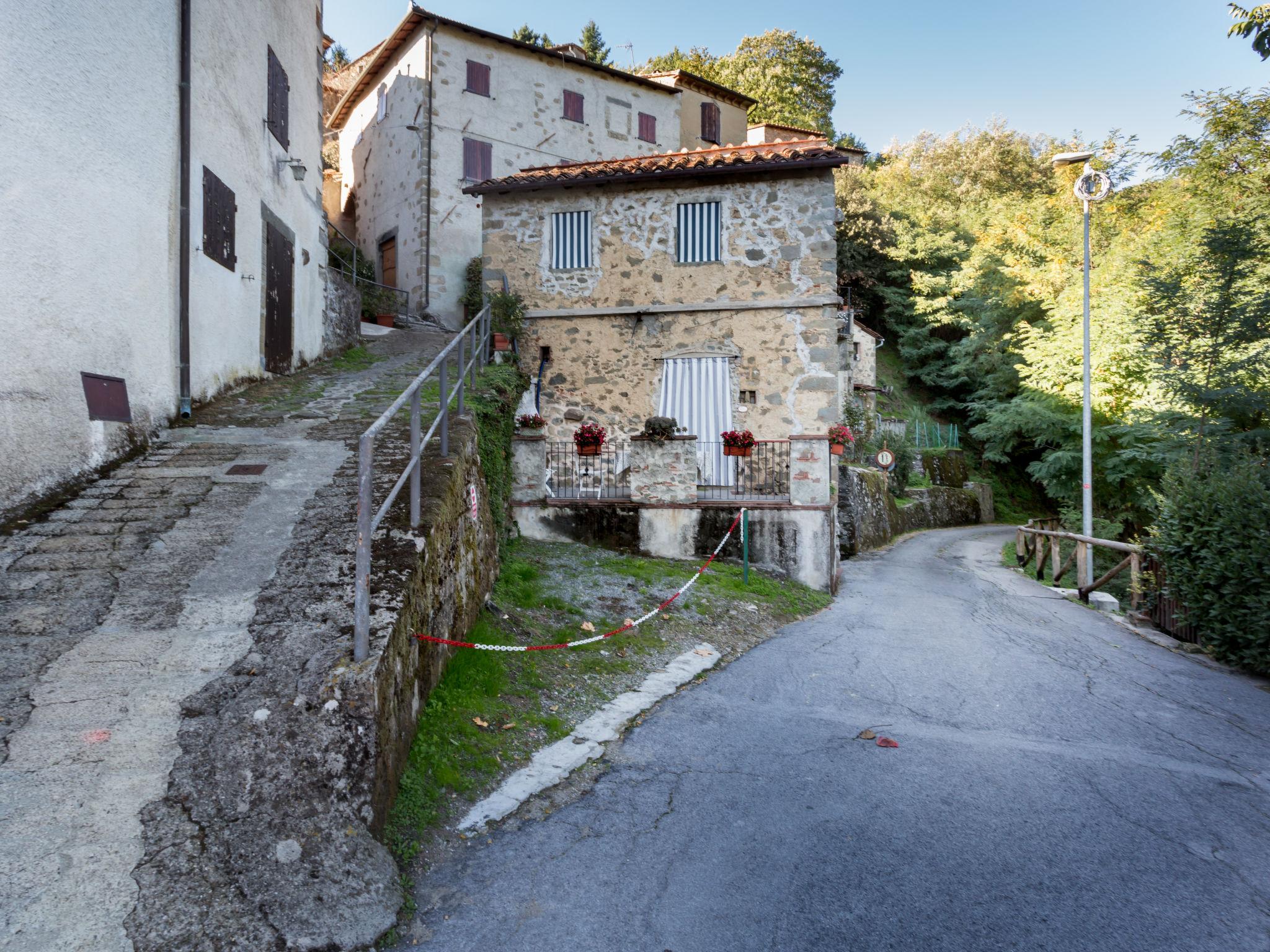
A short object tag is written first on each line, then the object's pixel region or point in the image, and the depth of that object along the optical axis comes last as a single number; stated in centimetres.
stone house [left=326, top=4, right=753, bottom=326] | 1966
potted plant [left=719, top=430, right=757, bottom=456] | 1097
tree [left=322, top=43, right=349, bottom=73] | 3750
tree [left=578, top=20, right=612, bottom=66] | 3916
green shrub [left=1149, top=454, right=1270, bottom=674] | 771
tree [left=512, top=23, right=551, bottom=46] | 3791
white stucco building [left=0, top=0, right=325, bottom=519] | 529
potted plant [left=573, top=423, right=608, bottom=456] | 1094
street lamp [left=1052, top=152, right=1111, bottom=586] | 1435
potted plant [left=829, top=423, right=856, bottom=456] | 1159
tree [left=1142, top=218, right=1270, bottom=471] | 1284
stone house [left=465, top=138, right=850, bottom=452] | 1216
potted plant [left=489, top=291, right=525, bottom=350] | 1281
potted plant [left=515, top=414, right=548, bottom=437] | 1038
